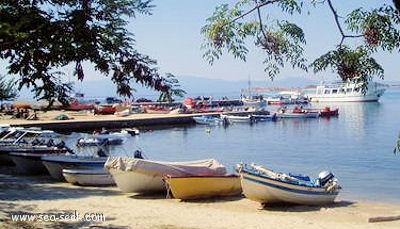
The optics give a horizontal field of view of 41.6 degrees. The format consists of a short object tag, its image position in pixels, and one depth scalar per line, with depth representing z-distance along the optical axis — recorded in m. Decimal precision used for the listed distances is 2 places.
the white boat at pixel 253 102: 124.44
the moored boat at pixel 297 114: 79.93
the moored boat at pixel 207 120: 71.56
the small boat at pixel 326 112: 82.56
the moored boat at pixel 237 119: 73.31
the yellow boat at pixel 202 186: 17.80
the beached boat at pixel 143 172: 18.00
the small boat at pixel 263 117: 76.31
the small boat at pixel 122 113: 73.81
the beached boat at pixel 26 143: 24.39
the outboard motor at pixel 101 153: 21.97
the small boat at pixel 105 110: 77.00
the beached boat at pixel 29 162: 23.50
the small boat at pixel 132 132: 54.72
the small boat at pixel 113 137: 43.24
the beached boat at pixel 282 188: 16.52
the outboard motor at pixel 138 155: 20.83
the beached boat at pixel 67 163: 20.78
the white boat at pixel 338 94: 134.38
